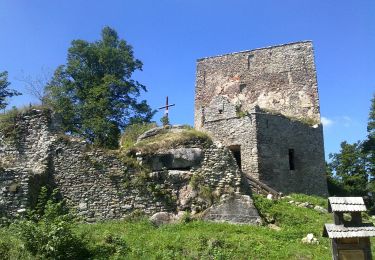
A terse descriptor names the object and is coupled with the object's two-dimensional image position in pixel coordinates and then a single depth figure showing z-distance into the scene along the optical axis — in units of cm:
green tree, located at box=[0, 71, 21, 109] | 2606
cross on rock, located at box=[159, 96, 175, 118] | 2594
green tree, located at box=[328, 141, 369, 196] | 2492
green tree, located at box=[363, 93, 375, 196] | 2525
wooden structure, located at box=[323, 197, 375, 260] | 822
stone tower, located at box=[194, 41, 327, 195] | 2098
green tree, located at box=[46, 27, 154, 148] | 2495
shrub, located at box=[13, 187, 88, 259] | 1076
